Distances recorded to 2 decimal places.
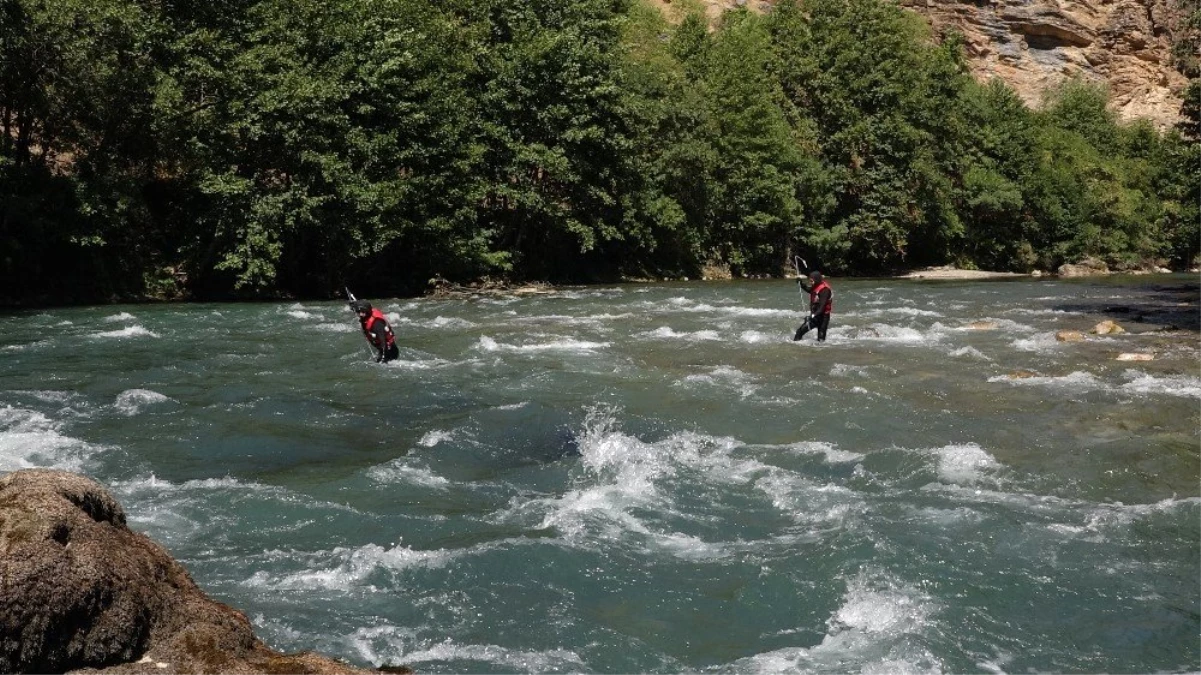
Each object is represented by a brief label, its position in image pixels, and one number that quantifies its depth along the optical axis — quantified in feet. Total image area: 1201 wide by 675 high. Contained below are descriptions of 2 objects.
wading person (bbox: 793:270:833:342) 64.08
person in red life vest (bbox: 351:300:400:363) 54.90
